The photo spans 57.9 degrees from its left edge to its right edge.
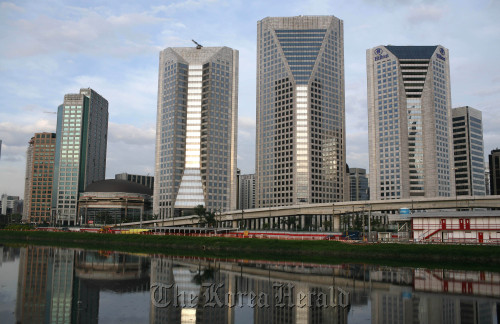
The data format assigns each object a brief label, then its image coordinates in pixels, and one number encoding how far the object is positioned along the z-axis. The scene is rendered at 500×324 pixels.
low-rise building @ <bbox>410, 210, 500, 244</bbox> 92.75
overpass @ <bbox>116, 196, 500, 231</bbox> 152.50
